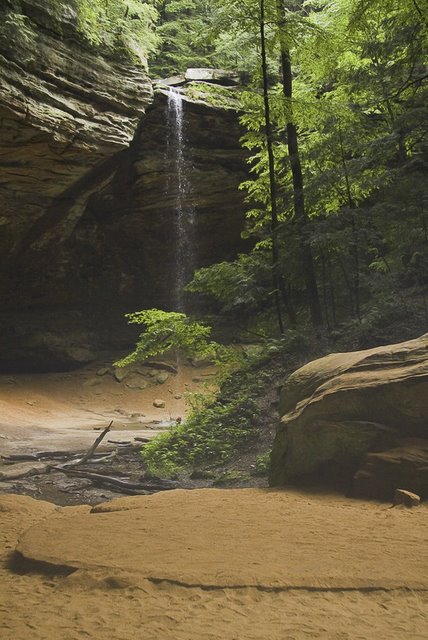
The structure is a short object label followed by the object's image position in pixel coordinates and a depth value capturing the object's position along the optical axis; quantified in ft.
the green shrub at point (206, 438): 29.50
